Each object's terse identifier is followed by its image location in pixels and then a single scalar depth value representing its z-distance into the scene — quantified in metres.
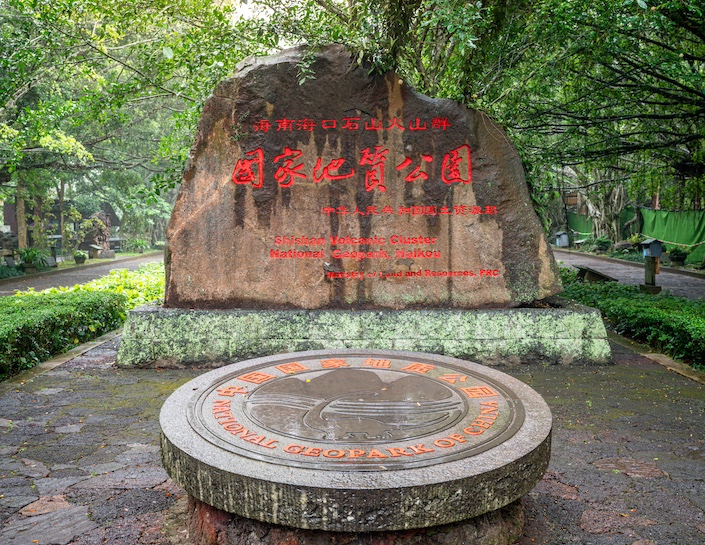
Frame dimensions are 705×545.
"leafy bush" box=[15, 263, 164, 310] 8.86
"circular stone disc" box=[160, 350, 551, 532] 2.23
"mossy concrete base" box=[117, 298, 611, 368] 5.91
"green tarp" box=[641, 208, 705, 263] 18.72
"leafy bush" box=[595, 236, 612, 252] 23.78
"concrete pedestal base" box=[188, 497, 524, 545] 2.35
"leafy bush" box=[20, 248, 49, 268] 17.22
